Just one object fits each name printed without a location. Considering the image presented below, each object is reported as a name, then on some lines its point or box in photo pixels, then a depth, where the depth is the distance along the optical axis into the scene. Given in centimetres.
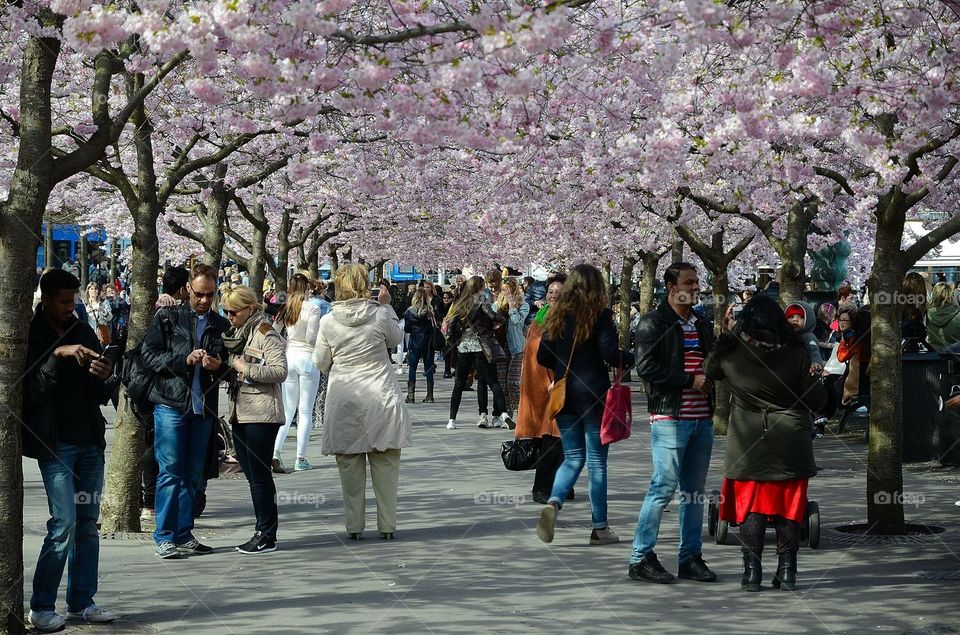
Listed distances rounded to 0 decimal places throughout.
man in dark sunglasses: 893
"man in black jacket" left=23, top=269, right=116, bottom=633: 685
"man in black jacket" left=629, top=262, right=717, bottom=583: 824
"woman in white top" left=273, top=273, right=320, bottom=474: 1396
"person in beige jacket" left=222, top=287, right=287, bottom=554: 930
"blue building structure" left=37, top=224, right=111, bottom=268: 6469
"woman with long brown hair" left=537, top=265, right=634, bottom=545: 942
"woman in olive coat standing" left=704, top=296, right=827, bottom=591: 778
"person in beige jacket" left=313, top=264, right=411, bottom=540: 977
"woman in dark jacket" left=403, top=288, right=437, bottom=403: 2355
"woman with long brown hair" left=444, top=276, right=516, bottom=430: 1853
